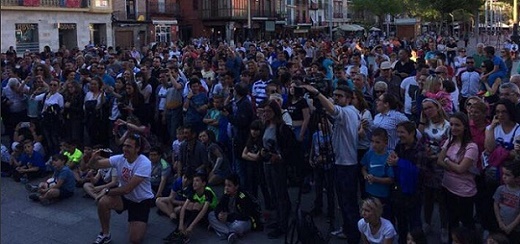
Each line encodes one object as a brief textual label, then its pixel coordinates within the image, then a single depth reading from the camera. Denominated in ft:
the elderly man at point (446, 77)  24.95
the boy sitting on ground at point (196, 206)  21.75
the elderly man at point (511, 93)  20.64
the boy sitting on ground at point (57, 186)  26.50
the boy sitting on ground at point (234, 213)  21.68
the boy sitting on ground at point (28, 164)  30.40
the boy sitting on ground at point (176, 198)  23.30
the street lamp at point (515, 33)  84.51
